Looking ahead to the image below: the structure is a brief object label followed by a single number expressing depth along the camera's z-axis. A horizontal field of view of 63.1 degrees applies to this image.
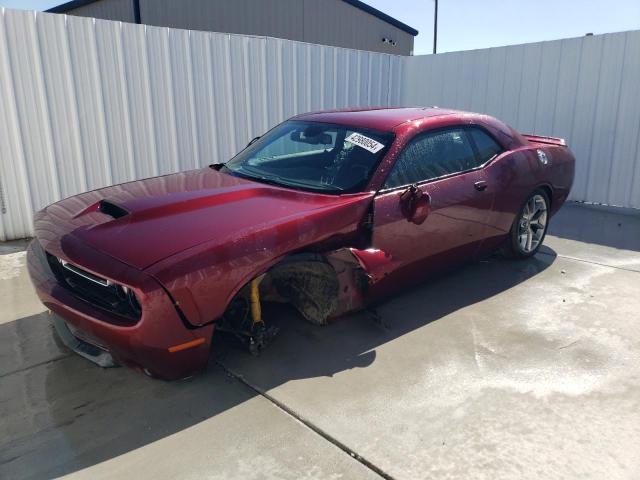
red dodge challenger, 2.66
